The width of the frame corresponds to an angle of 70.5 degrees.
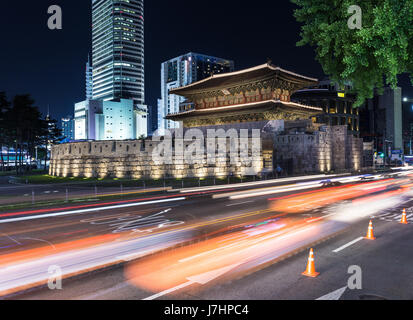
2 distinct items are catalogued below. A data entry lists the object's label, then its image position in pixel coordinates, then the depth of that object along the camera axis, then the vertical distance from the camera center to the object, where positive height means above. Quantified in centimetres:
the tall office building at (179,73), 16175 +5092
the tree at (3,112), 4969 +926
